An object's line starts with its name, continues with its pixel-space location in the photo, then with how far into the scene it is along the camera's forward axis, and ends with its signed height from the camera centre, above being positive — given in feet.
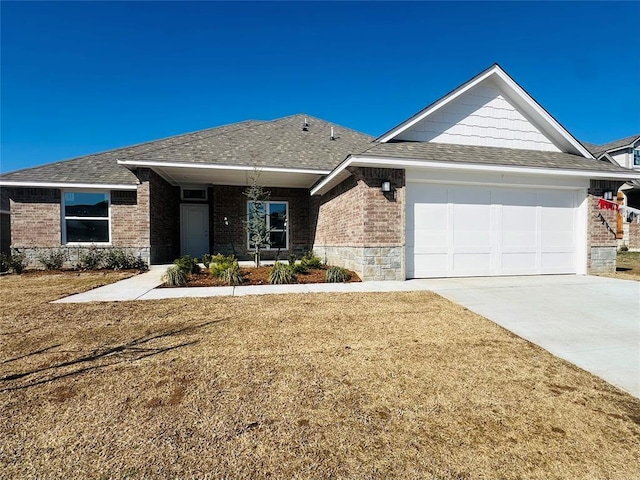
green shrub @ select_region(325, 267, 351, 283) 26.45 -3.78
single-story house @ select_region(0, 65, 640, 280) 26.99 +4.41
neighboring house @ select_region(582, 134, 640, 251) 60.92 +15.03
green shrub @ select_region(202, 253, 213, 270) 33.76 -3.22
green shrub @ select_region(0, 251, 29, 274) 32.73 -3.27
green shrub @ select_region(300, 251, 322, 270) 32.17 -3.18
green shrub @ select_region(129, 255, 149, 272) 35.29 -3.61
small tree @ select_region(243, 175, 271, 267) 32.30 +0.64
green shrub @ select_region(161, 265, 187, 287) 24.38 -3.71
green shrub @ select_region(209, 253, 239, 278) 27.46 -3.10
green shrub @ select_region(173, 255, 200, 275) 28.14 -3.10
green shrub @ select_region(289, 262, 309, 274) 29.22 -3.53
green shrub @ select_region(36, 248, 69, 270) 35.50 -3.04
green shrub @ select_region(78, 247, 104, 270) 35.44 -3.17
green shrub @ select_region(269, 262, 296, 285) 25.79 -3.69
